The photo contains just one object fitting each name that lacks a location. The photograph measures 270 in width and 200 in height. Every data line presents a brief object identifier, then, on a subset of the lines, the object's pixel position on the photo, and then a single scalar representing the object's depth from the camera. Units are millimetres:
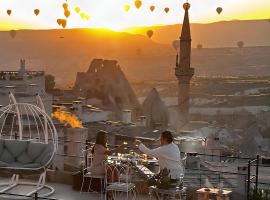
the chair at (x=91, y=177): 8731
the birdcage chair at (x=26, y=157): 8640
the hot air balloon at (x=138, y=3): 67875
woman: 8719
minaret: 50688
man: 7918
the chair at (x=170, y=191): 7711
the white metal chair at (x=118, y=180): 8102
